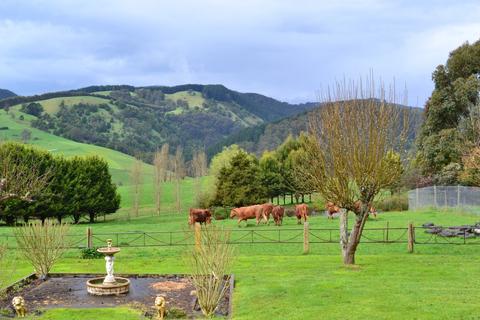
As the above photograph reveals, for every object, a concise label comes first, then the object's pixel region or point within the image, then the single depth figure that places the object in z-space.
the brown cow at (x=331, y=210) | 39.51
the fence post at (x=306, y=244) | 24.14
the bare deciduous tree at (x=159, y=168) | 61.30
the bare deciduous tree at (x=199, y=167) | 64.91
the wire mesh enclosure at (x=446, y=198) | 38.47
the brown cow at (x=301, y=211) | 37.62
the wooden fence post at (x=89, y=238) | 26.19
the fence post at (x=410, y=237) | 23.17
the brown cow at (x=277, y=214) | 36.69
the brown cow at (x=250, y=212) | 37.31
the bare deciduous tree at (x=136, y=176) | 62.16
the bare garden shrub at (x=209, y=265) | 14.02
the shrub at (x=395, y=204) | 49.91
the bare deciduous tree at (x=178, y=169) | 63.94
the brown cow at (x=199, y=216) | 36.78
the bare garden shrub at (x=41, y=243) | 19.03
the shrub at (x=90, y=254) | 24.78
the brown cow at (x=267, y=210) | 37.72
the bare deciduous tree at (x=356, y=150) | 18.55
